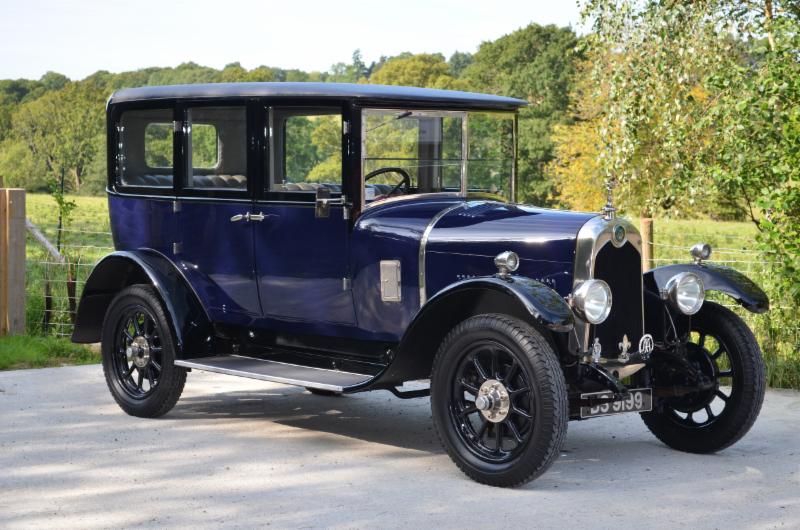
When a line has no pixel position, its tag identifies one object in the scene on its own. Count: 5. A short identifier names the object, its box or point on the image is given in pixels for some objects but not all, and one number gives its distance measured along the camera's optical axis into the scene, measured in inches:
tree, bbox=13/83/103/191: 1749.5
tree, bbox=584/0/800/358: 383.6
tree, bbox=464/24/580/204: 1798.7
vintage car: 228.5
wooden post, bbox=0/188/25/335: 399.5
